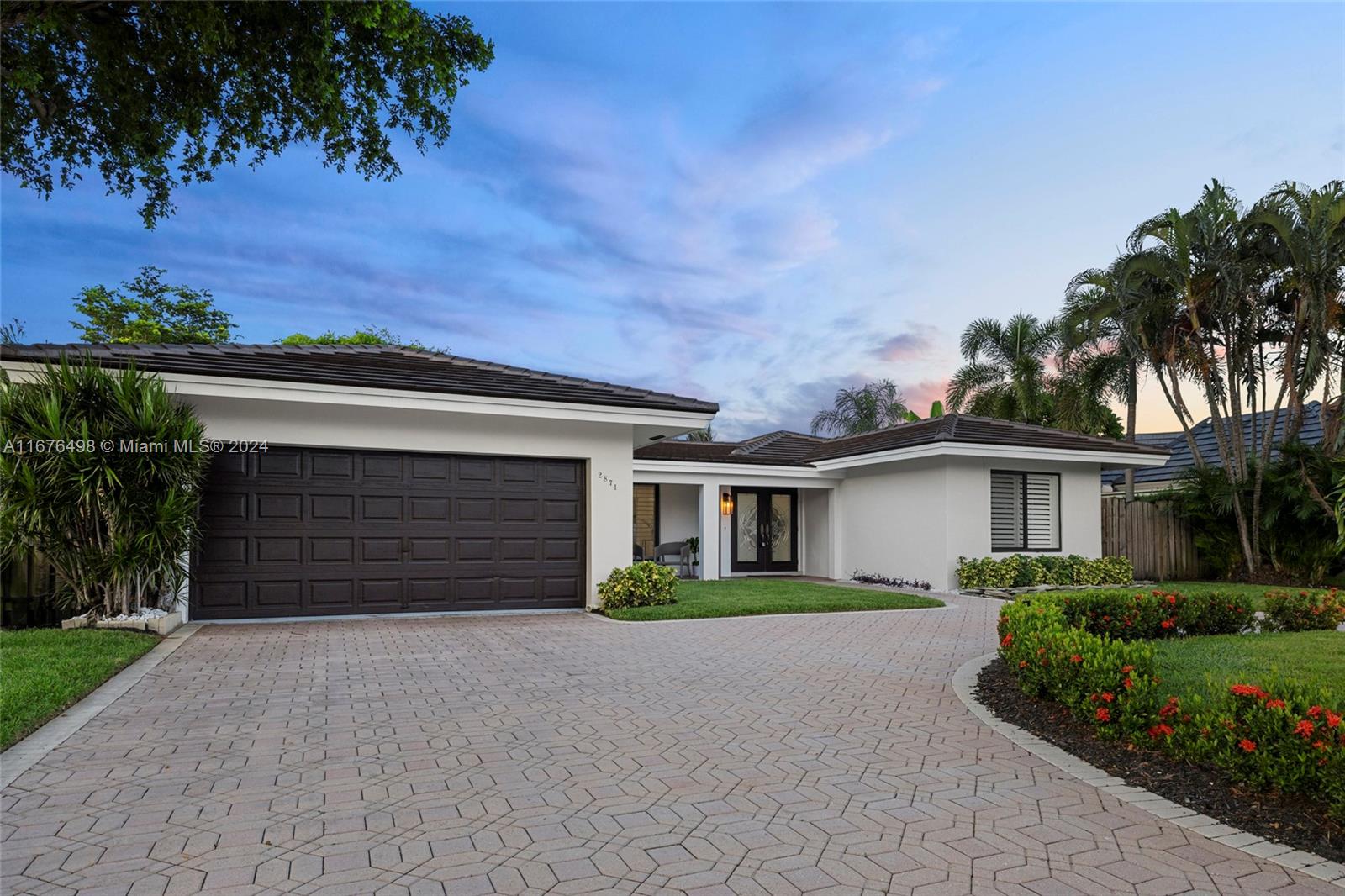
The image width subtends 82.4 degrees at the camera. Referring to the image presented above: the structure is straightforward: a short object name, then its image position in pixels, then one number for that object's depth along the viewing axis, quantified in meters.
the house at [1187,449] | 21.93
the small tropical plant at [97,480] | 8.57
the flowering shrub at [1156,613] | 8.45
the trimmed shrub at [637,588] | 12.09
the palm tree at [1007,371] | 28.23
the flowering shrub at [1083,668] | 4.96
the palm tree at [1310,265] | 14.95
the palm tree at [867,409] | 38.56
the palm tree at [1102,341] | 17.44
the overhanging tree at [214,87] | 8.06
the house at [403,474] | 10.59
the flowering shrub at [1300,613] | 9.60
